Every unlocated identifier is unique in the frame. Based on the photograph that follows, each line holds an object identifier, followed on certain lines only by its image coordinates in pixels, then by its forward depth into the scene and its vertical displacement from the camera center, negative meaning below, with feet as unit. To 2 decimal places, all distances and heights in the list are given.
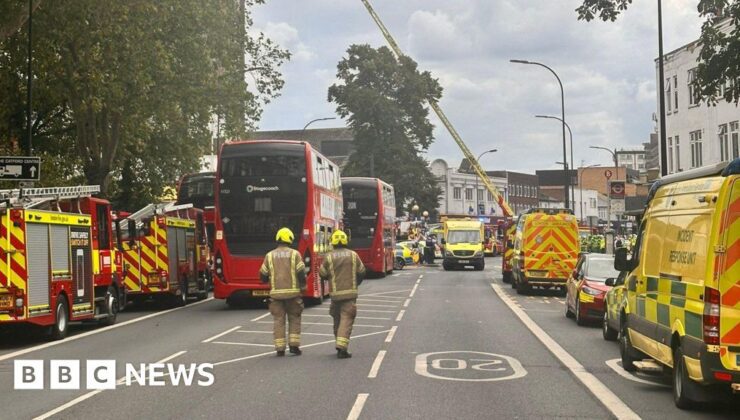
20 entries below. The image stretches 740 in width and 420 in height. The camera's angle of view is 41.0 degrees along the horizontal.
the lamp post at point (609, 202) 106.21 +1.52
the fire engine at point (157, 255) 86.28 -2.69
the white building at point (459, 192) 381.60 +10.54
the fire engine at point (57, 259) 56.59 -2.04
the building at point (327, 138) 433.07 +37.50
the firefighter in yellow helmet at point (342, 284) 47.62 -3.06
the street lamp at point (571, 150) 209.63 +14.47
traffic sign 70.33 +4.21
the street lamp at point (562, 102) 150.30 +19.18
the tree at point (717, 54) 60.03 +9.82
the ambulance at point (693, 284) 29.68 -2.30
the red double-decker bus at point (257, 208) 81.10 +1.22
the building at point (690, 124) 150.30 +14.44
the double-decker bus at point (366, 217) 138.72 +0.50
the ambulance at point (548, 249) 102.83 -3.34
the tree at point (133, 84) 96.63 +15.36
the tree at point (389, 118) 258.57 +27.18
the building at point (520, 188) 435.53 +13.21
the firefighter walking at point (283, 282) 48.47 -2.94
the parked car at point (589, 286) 65.92 -4.71
